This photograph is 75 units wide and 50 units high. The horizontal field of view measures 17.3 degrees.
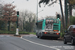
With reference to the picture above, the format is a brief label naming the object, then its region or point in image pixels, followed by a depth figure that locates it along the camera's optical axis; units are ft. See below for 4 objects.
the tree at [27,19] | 355.97
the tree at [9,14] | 270.44
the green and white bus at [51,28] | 109.29
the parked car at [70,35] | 69.00
